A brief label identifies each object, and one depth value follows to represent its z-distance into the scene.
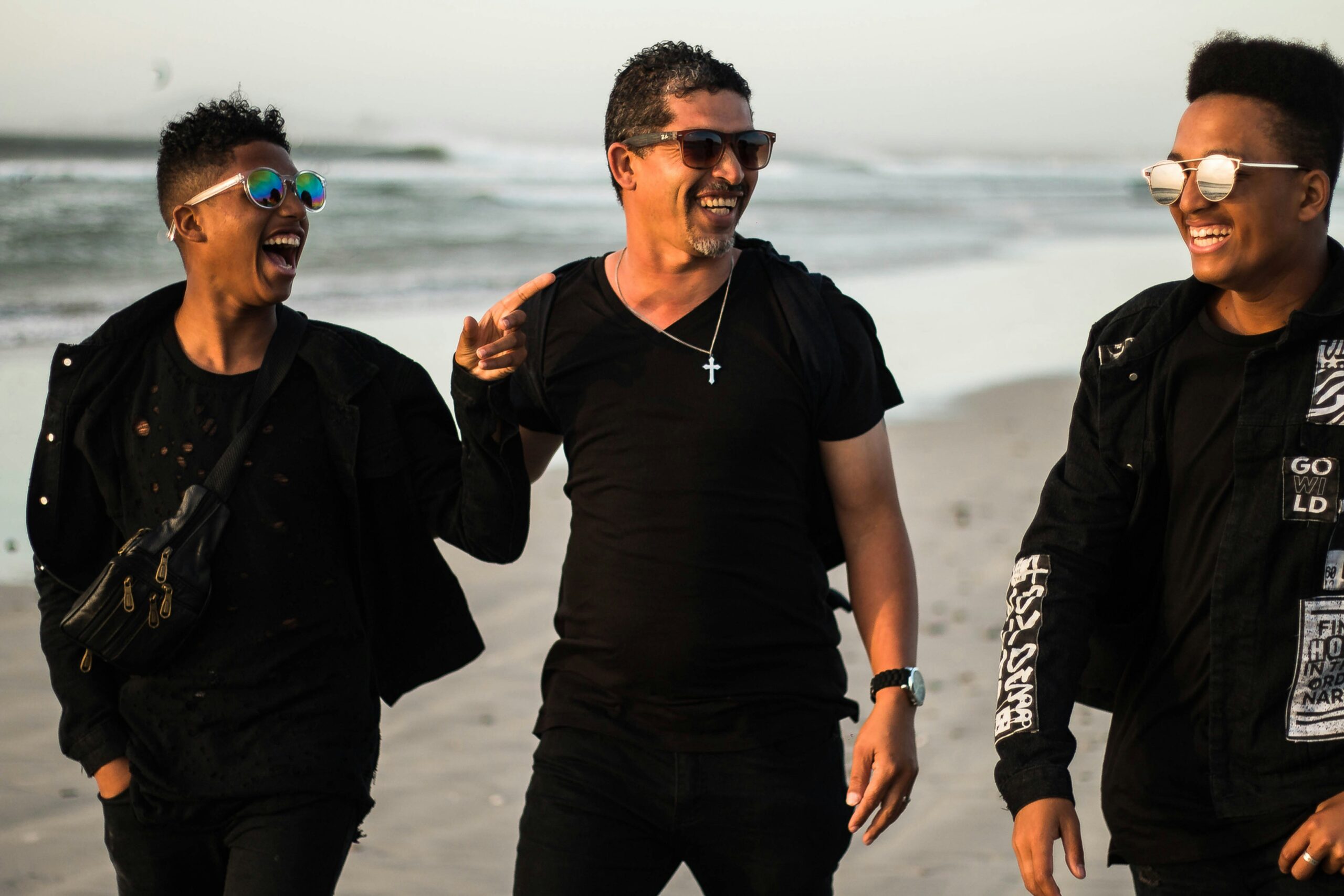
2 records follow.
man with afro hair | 2.77
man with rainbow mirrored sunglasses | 3.34
